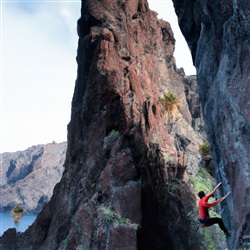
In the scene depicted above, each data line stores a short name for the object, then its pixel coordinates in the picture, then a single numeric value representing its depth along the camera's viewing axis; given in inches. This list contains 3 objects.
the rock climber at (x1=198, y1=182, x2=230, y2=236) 505.4
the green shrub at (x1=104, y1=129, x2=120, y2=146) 1018.7
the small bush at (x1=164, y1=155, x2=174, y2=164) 1075.0
